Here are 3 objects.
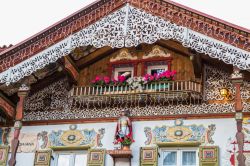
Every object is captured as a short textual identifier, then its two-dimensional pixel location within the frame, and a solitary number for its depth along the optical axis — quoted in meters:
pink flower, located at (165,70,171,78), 12.99
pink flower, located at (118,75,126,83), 13.31
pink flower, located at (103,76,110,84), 13.37
